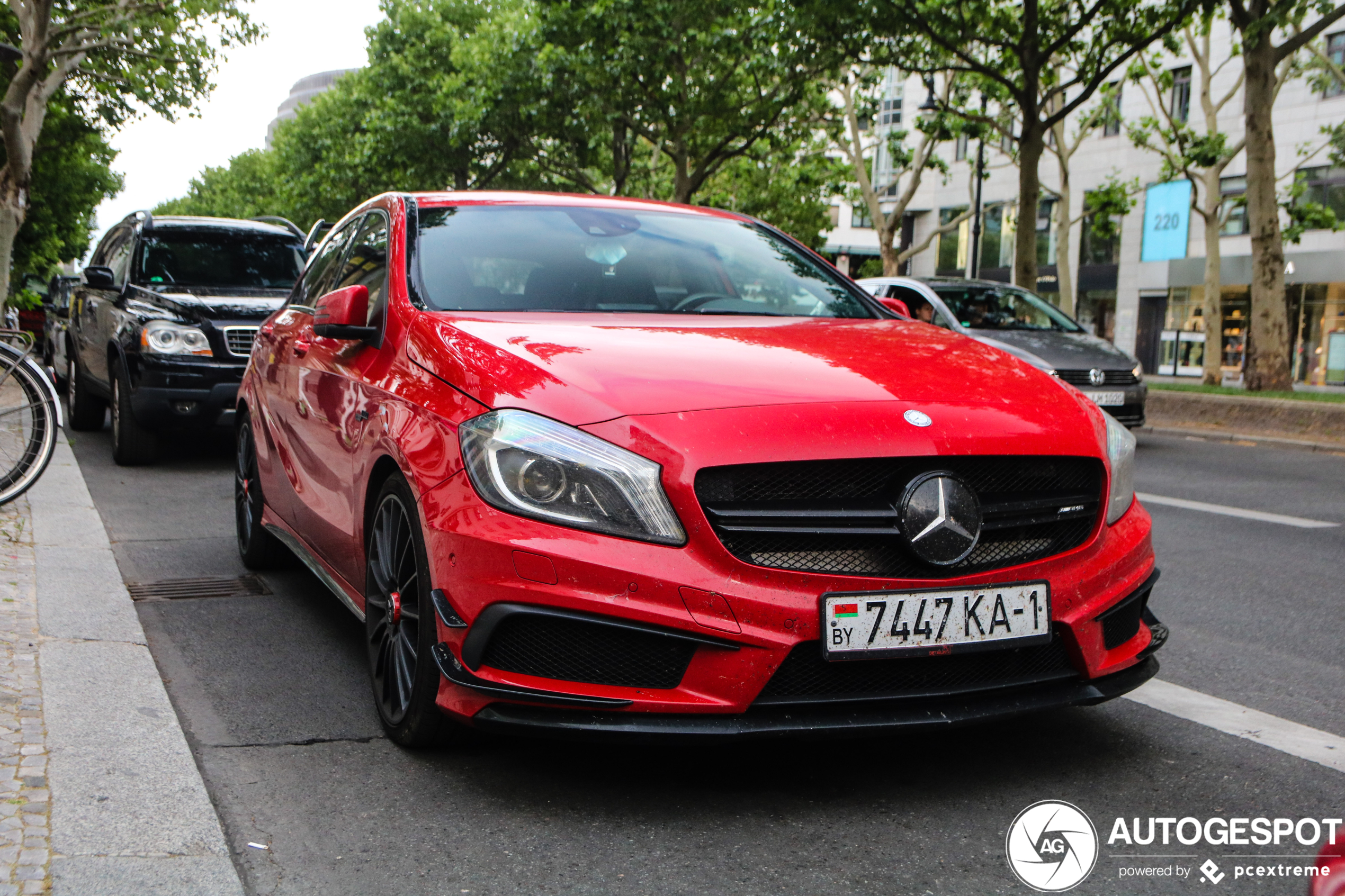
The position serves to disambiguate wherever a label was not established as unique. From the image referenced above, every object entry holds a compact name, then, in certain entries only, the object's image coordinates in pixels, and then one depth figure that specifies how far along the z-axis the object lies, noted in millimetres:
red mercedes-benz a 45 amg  2922
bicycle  6180
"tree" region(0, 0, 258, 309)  15109
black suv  9125
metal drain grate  5438
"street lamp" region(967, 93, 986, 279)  28500
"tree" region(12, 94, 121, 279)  29062
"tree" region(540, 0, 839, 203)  25984
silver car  13102
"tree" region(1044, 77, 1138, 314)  30719
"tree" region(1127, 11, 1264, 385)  22281
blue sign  38312
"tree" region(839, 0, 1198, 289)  18406
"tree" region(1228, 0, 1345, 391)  15594
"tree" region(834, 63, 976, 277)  26891
